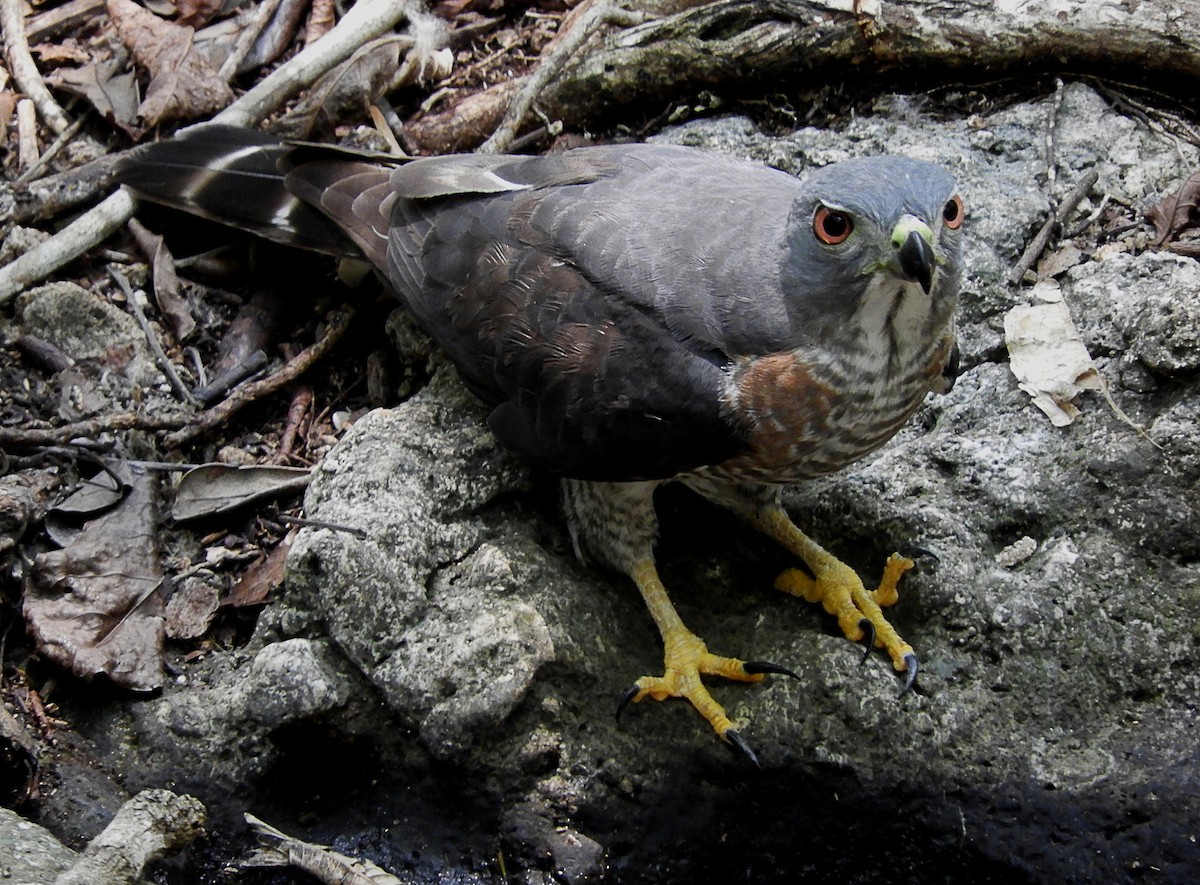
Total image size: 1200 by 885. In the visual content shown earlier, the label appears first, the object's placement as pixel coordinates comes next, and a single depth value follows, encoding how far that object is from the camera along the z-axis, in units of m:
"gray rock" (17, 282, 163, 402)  4.38
